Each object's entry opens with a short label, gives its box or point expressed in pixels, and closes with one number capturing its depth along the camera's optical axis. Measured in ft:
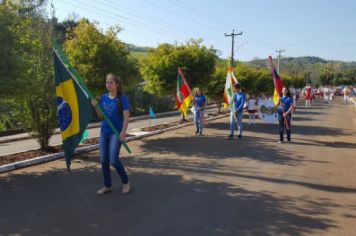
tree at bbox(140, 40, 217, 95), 61.00
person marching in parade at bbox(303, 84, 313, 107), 120.83
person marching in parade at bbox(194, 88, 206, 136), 46.24
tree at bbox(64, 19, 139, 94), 40.24
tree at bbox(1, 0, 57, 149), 25.29
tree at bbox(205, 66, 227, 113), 82.69
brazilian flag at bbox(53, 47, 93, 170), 21.06
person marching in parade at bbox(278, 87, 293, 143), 38.93
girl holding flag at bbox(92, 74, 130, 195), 20.18
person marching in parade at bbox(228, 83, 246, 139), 42.26
